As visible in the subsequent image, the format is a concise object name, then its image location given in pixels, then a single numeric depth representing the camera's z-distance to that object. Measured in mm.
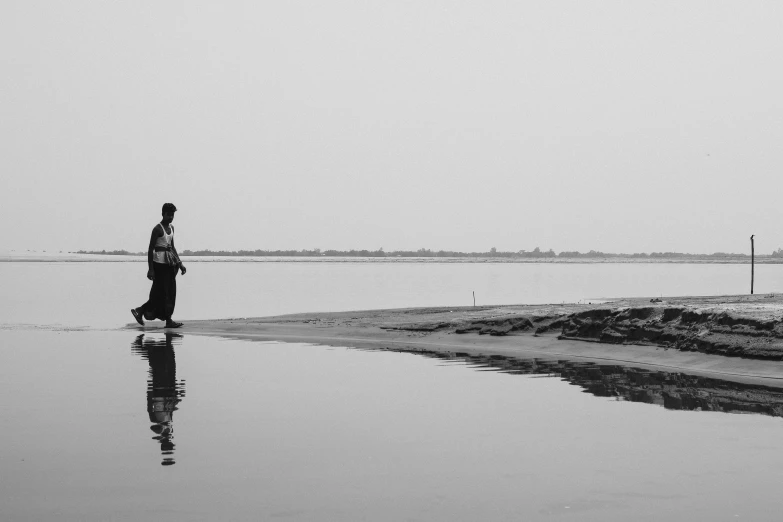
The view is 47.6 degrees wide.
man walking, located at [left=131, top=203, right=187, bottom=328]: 17484
